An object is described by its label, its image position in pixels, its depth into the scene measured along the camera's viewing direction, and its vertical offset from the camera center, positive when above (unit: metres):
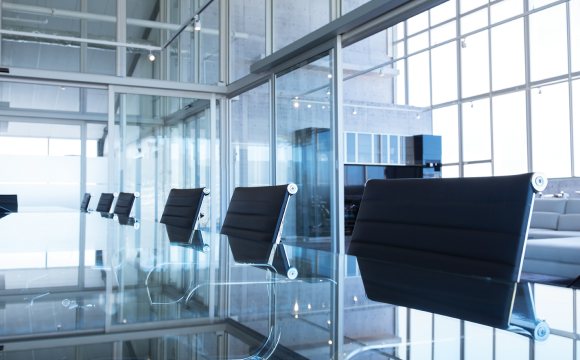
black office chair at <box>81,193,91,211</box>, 5.63 -0.13
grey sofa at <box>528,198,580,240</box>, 6.22 -0.36
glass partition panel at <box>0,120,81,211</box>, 8.51 +0.52
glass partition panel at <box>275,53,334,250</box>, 4.47 +0.45
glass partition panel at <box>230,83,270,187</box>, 5.84 +0.68
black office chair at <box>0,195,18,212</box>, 5.55 -0.11
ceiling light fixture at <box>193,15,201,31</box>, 5.81 +2.02
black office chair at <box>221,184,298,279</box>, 1.22 -0.12
